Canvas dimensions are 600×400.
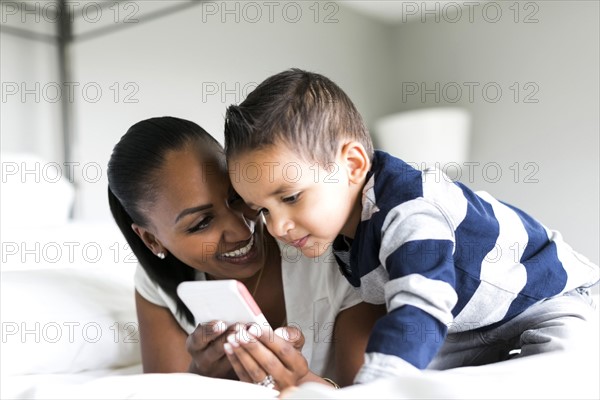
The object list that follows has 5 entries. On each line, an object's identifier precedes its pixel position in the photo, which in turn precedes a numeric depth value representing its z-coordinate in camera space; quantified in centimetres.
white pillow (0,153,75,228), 160
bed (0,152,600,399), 55
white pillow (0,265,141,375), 117
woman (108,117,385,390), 100
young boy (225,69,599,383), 80
